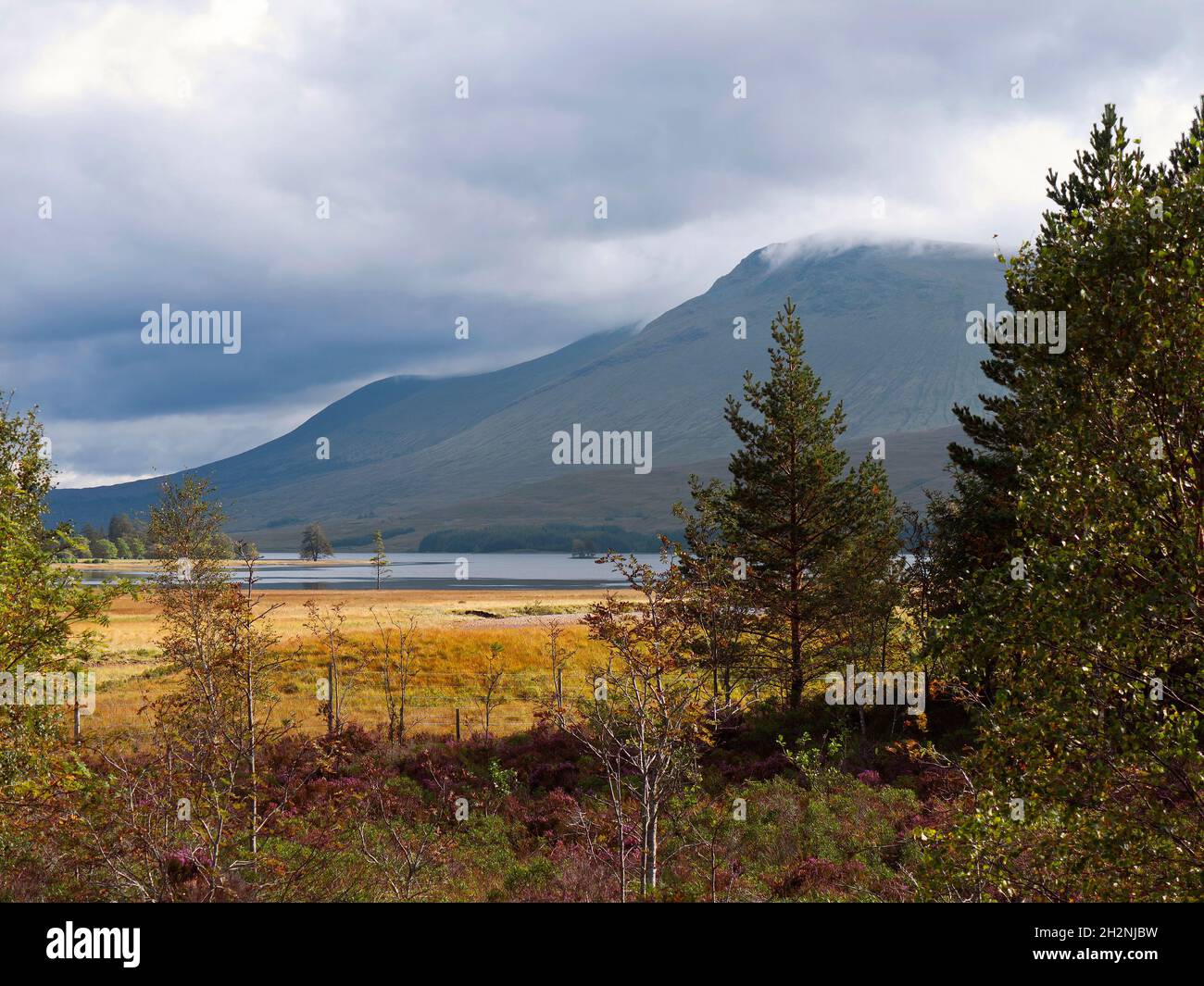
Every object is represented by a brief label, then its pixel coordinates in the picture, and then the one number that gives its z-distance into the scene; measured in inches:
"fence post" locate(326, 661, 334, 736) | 1175.0
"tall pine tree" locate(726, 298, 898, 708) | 1235.9
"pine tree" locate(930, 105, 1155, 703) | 906.7
